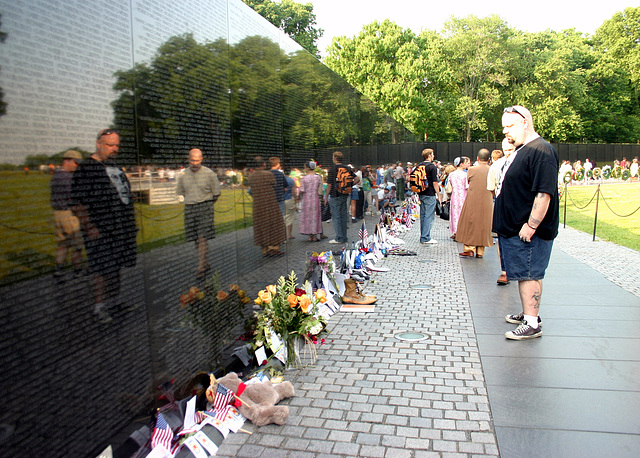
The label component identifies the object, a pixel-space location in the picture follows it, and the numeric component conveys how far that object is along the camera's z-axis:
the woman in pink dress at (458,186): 11.52
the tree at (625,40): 53.12
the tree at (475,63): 48.34
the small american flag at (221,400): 3.64
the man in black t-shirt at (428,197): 11.61
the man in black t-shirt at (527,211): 4.92
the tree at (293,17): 47.59
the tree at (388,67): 42.28
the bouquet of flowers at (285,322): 4.52
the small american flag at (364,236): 9.65
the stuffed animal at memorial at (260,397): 3.61
